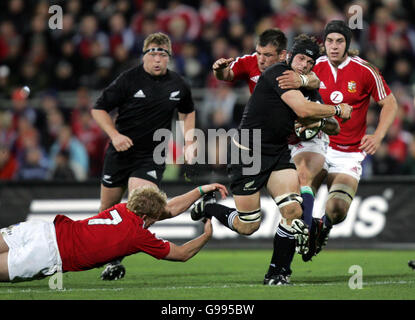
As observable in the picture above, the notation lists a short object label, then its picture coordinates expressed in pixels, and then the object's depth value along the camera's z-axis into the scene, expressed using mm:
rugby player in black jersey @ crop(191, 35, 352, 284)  16031
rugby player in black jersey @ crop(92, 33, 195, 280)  19000
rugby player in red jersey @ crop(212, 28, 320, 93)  16141
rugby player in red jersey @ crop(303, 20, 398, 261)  18844
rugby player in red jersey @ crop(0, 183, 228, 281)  14898
